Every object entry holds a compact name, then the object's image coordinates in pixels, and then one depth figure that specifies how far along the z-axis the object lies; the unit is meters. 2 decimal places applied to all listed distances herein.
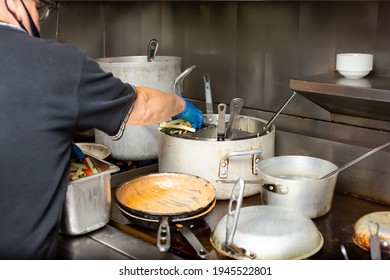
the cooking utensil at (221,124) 1.60
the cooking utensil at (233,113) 1.57
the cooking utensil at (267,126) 1.68
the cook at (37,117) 1.03
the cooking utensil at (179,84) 1.79
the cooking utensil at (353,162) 1.43
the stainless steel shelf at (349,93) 1.41
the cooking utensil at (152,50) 1.93
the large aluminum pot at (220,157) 1.52
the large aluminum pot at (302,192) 1.38
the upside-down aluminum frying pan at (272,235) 1.17
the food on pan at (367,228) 1.24
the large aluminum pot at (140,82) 1.78
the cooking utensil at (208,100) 1.80
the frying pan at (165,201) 1.32
